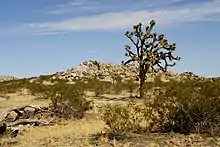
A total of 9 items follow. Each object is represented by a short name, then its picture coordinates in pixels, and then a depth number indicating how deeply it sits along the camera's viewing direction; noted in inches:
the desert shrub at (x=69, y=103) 639.6
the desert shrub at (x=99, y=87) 1233.8
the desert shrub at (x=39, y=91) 1032.5
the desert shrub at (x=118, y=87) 1267.6
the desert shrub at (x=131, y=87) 1283.4
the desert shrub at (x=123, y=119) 442.3
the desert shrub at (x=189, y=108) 427.3
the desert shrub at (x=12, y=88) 1370.1
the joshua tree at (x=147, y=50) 991.1
